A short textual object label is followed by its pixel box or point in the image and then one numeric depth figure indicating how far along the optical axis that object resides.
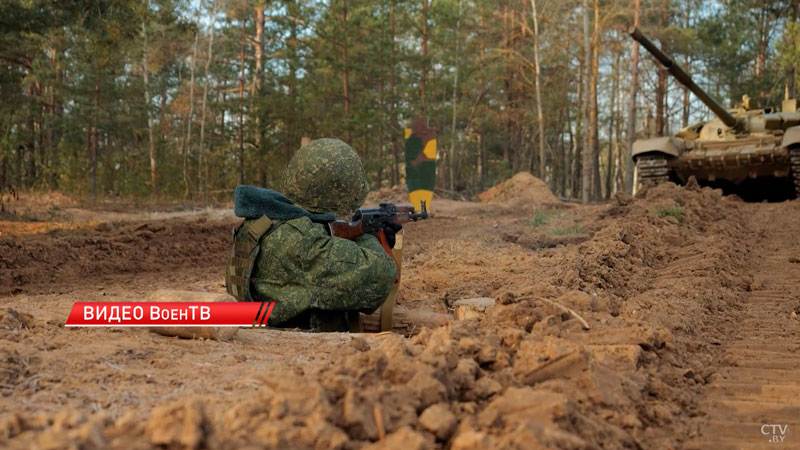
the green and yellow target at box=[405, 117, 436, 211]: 13.88
